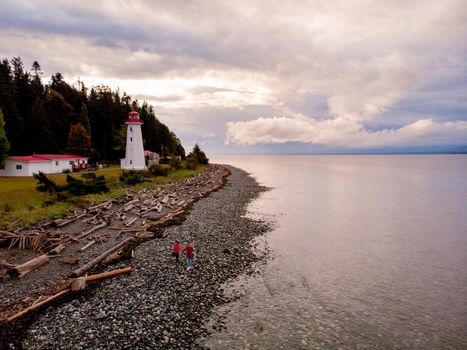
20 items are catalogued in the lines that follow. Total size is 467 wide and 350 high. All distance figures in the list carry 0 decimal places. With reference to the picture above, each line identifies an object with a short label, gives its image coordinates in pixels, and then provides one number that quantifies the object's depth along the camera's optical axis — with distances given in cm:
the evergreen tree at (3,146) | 4909
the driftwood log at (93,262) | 1648
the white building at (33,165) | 5331
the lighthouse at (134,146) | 7036
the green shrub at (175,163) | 8356
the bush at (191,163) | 9467
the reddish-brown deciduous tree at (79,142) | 7431
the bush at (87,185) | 3775
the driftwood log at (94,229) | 2362
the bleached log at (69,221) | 2607
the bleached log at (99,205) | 3211
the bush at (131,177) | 5165
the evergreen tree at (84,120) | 8262
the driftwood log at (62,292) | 1260
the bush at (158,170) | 6656
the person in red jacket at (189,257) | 1841
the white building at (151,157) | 8519
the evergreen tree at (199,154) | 13856
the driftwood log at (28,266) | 1627
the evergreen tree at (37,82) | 8679
